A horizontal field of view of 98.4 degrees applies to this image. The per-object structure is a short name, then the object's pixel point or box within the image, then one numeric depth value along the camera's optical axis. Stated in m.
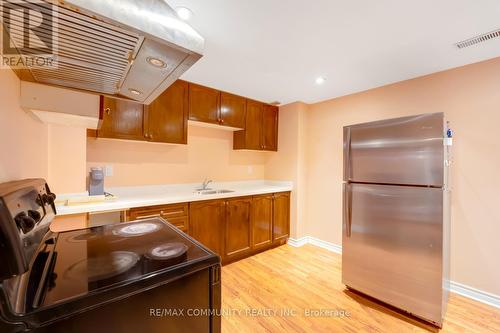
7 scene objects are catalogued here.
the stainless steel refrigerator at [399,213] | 1.69
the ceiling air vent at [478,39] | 1.64
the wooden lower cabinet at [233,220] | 2.29
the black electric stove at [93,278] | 0.55
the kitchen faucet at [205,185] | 3.10
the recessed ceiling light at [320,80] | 2.51
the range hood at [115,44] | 0.59
